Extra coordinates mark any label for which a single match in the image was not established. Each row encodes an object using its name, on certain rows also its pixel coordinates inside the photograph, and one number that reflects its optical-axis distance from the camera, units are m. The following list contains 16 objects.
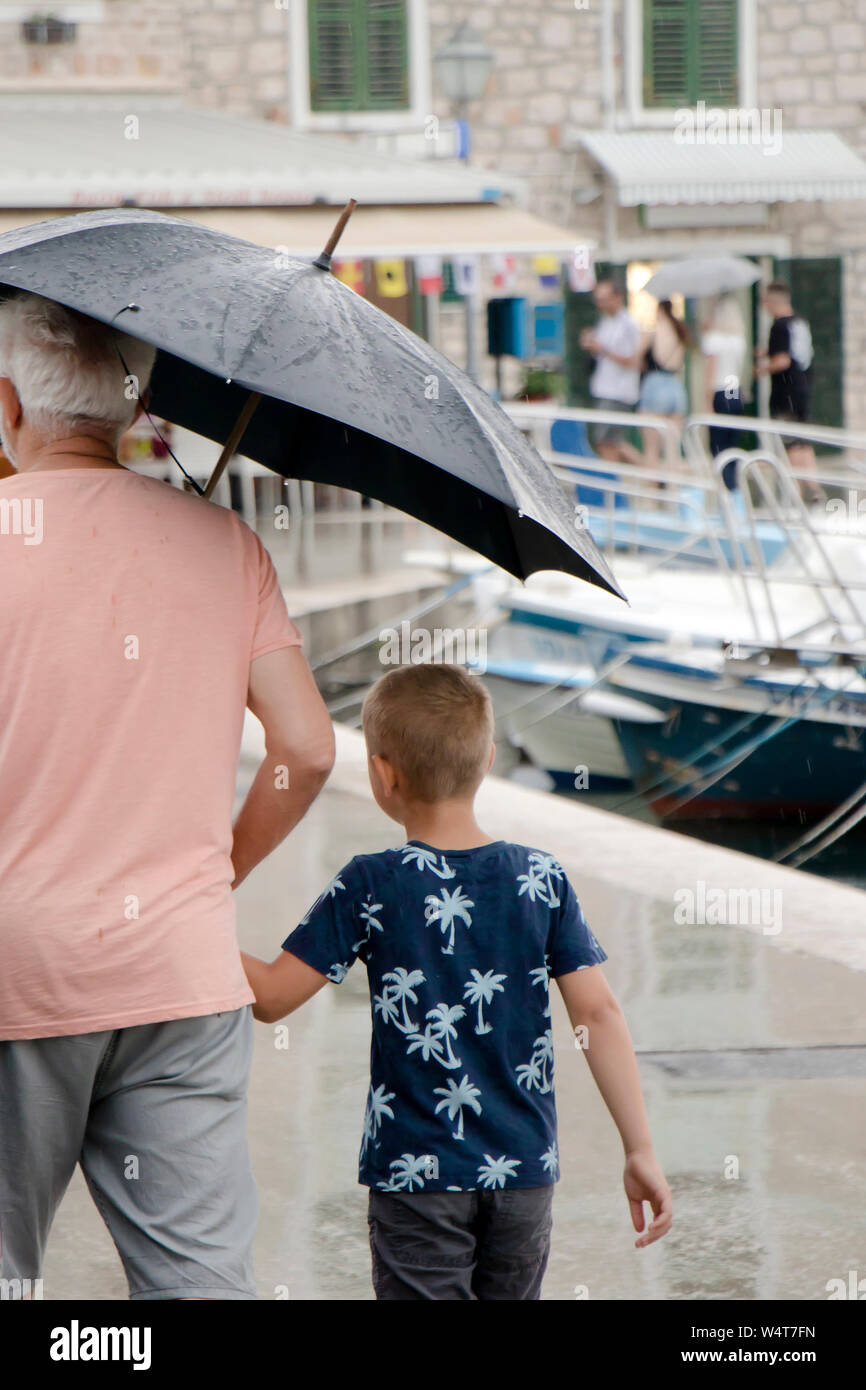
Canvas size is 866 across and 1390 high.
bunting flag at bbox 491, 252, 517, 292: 13.98
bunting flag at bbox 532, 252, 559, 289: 15.07
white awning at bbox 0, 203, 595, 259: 9.95
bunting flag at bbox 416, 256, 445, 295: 12.55
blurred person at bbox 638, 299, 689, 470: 16.28
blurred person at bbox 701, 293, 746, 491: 16.86
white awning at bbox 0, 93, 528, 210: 9.88
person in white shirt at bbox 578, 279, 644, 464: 16.42
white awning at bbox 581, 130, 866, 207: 20.44
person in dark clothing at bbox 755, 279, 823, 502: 17.86
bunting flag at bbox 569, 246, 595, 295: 19.14
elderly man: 1.97
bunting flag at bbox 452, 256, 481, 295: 13.48
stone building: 20.12
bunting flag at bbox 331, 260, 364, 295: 12.66
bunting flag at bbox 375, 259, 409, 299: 13.71
